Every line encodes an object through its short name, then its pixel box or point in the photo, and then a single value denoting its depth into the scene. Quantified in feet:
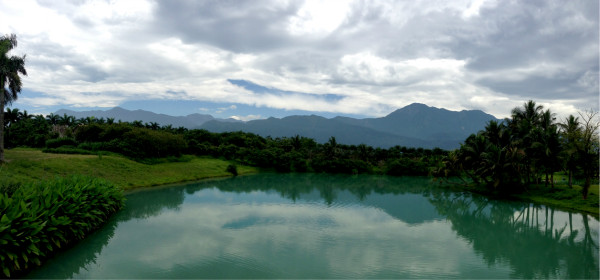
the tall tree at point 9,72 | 90.89
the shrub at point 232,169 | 166.91
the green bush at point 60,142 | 155.53
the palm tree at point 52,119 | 234.44
